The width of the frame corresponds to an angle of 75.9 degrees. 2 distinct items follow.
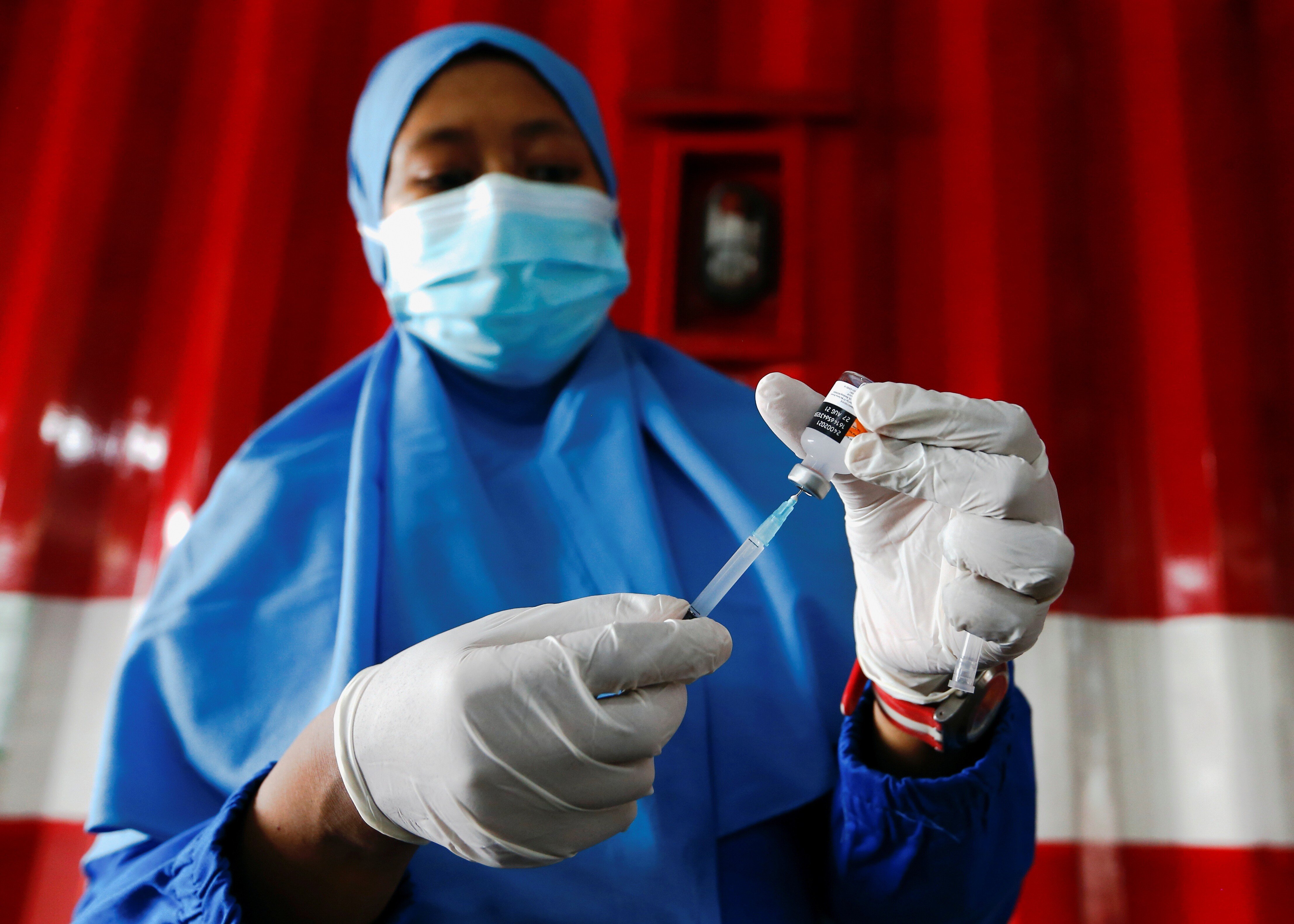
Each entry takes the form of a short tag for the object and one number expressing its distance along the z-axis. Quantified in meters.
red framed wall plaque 1.50
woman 0.61
